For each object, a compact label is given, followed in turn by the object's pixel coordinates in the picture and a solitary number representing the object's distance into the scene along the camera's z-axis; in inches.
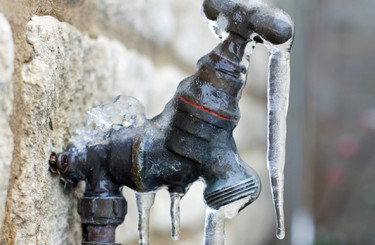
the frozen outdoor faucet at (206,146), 20.7
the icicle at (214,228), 21.4
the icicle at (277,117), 20.6
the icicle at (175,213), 21.9
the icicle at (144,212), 22.2
